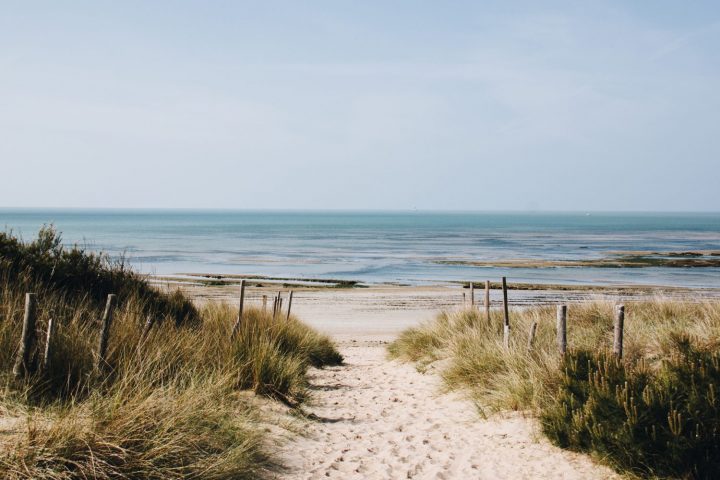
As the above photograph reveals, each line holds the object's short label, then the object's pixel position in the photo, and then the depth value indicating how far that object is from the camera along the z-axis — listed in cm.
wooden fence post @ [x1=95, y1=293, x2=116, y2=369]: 660
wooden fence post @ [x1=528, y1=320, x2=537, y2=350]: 941
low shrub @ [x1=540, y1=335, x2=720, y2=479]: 568
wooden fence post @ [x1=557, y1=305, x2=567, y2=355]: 818
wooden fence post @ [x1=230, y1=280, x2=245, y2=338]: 991
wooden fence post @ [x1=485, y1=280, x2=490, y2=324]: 1382
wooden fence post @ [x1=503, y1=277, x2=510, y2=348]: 1010
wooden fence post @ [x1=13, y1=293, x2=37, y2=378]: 583
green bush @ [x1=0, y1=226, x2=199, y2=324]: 984
